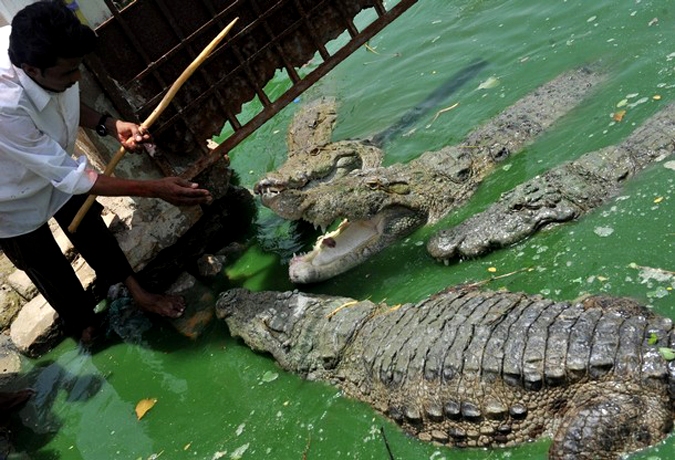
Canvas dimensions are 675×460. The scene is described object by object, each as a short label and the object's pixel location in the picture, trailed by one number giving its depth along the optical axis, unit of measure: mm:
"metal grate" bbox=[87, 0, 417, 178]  6051
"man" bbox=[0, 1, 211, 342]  4367
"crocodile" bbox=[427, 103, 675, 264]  5301
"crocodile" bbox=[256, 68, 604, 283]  5984
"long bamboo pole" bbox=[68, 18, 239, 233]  5191
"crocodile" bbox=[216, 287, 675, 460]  3318
